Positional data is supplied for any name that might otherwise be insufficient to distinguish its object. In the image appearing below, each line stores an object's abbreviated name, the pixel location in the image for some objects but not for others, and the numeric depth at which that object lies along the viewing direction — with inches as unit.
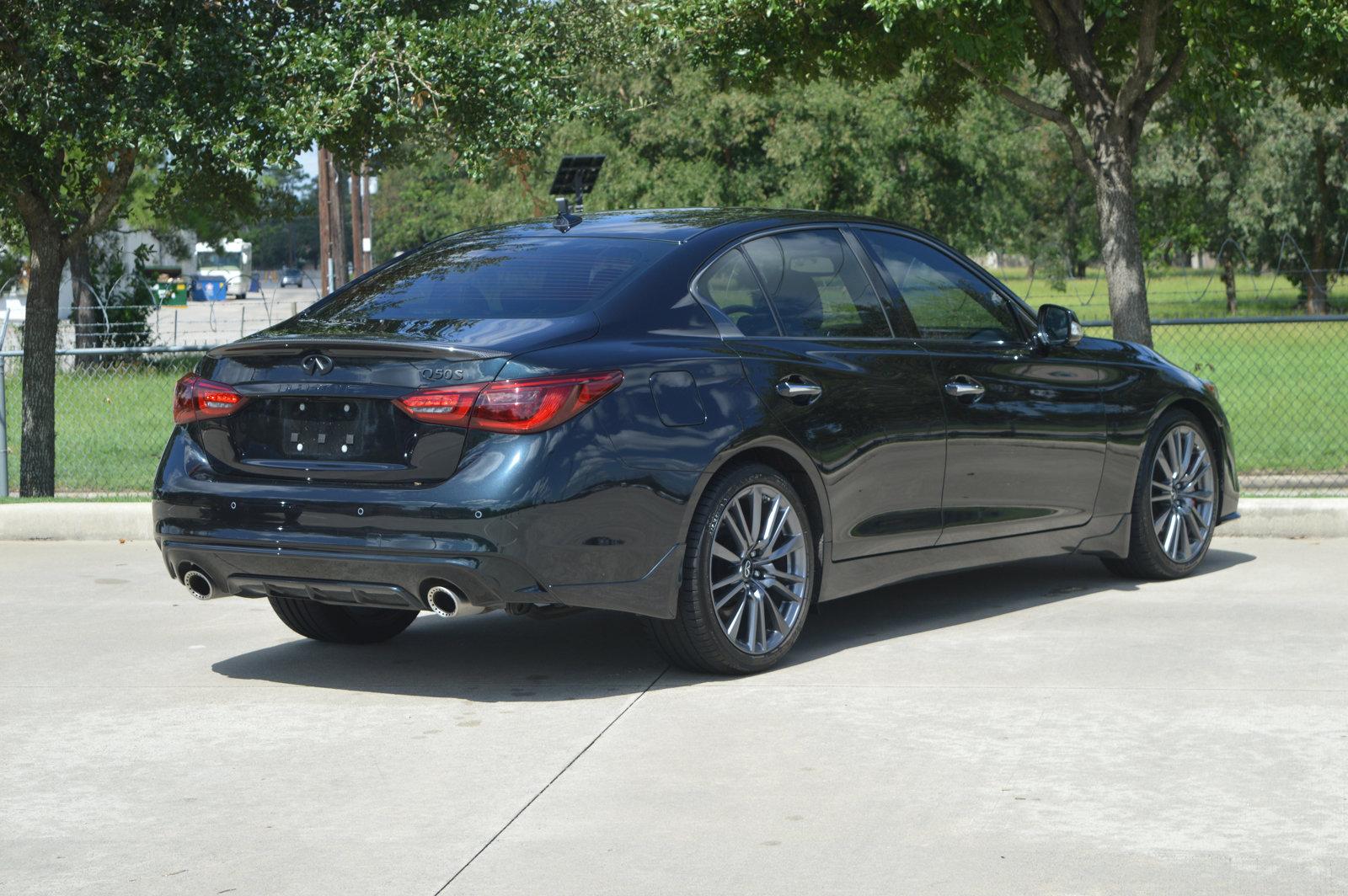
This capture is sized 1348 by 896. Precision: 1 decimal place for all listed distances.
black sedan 225.9
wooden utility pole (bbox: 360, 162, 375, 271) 1897.1
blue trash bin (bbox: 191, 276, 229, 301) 3383.4
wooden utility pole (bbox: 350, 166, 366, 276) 1838.1
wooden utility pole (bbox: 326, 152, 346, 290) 1581.0
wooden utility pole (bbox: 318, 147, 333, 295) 1579.7
